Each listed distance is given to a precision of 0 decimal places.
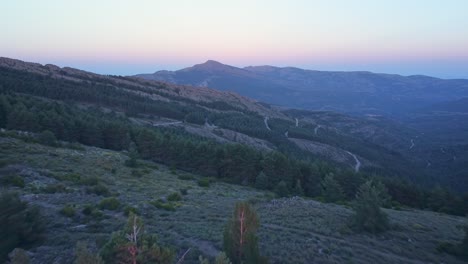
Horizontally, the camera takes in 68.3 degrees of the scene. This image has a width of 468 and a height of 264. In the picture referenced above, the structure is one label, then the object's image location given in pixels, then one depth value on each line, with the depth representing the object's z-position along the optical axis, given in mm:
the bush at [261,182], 48688
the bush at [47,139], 44484
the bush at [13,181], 26203
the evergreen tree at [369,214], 28438
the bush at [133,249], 12852
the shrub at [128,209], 24350
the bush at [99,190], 28684
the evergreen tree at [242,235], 16656
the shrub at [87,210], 23195
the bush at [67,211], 22391
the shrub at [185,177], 45384
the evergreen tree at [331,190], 44956
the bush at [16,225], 16484
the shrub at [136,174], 39781
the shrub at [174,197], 31838
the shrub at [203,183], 42825
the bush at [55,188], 26234
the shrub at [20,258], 11125
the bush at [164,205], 27830
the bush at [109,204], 25350
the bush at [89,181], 30356
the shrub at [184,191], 35038
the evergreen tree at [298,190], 47219
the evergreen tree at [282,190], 42594
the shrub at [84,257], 11258
